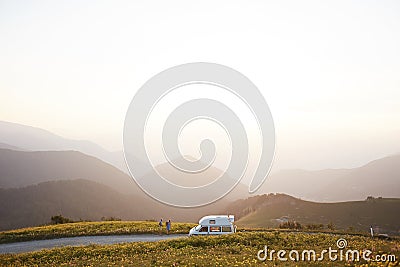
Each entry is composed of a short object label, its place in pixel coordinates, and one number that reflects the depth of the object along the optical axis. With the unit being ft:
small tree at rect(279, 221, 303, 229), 142.72
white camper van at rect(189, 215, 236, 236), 106.93
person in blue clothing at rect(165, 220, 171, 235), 125.80
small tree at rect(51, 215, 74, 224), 171.63
